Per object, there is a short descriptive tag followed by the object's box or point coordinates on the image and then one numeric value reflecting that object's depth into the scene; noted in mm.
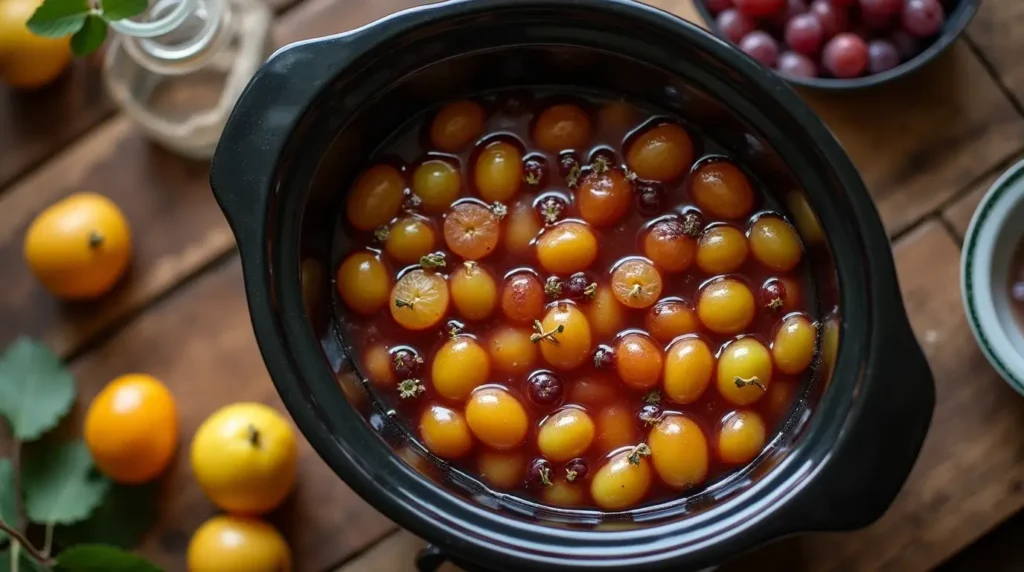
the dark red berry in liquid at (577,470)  682
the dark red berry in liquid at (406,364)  705
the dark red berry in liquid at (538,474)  682
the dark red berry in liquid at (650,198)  697
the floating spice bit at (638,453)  667
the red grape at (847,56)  782
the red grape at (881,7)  788
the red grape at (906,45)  803
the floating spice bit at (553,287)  693
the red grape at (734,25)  816
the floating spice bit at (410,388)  701
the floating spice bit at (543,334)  672
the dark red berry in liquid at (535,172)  709
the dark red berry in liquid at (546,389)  690
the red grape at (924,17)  771
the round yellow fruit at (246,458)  753
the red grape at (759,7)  808
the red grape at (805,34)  797
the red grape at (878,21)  802
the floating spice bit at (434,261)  701
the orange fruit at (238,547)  760
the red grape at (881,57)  793
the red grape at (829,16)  807
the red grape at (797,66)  796
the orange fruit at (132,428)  771
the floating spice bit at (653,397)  694
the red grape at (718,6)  831
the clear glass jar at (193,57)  829
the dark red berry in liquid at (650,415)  689
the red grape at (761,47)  806
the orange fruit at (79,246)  793
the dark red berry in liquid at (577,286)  695
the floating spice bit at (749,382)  663
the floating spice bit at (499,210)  704
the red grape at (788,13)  823
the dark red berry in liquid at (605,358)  695
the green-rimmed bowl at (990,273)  731
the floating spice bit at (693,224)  692
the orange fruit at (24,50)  821
